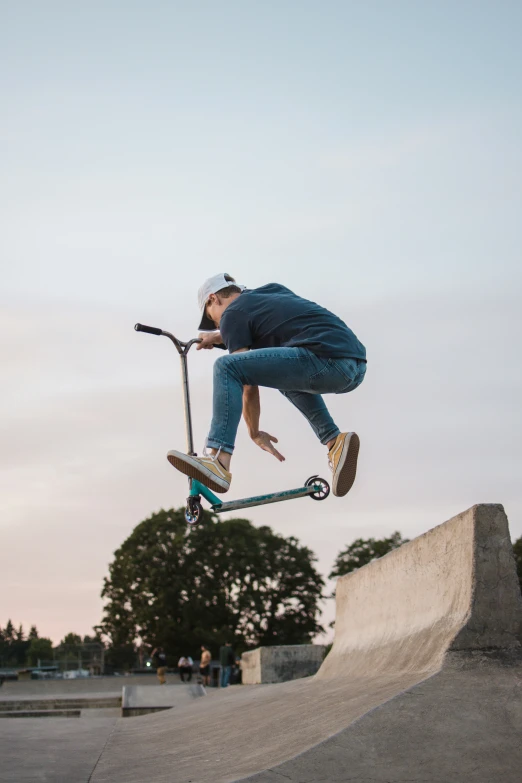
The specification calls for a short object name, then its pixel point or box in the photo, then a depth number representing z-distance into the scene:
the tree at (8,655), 189.18
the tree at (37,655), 195.50
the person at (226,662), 28.88
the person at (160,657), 40.24
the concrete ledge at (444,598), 6.50
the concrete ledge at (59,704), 24.97
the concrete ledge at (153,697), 18.53
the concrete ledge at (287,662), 20.66
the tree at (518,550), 67.37
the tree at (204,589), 63.50
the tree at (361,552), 75.50
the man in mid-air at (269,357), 6.45
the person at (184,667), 36.91
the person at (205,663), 34.41
